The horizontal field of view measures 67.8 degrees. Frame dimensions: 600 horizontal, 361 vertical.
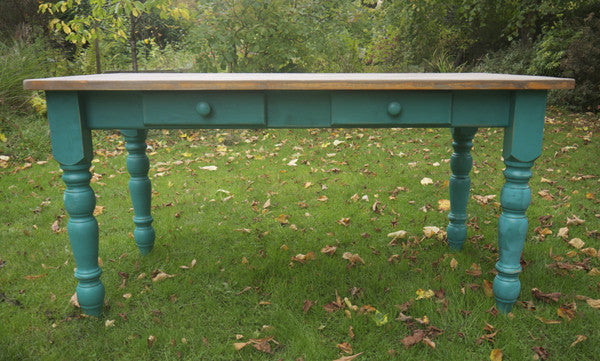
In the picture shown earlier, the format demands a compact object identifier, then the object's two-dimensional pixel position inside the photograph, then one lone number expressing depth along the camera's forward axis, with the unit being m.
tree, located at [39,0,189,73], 4.84
